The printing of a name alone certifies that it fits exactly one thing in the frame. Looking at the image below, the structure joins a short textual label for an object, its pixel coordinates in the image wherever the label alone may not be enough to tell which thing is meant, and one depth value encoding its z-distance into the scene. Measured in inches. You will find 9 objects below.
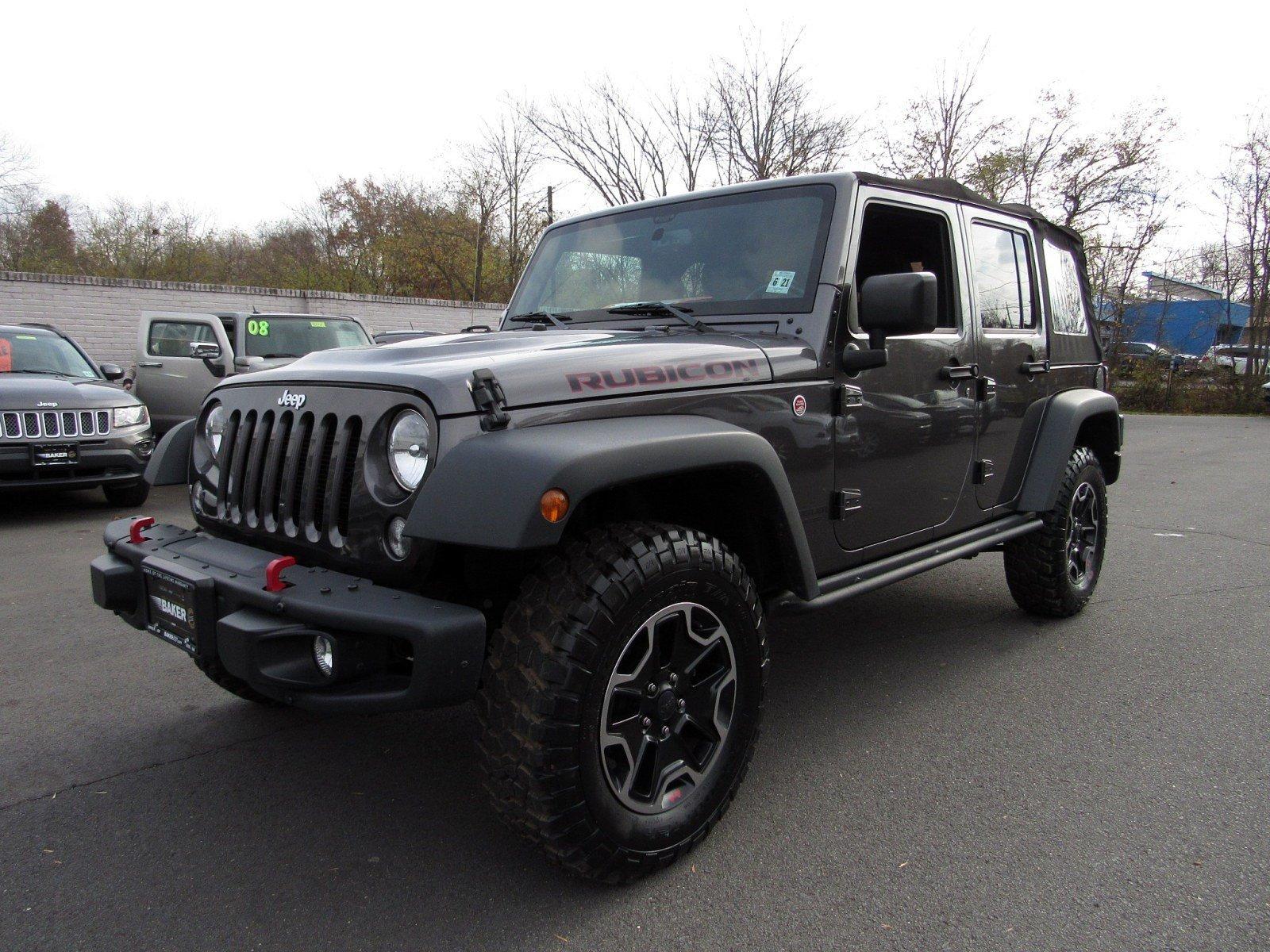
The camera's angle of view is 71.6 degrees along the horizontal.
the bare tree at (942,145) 877.2
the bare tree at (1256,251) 845.8
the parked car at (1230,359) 899.4
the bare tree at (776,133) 904.3
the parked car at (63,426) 267.6
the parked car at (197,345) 387.2
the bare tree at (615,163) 1010.7
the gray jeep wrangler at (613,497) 81.6
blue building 933.8
